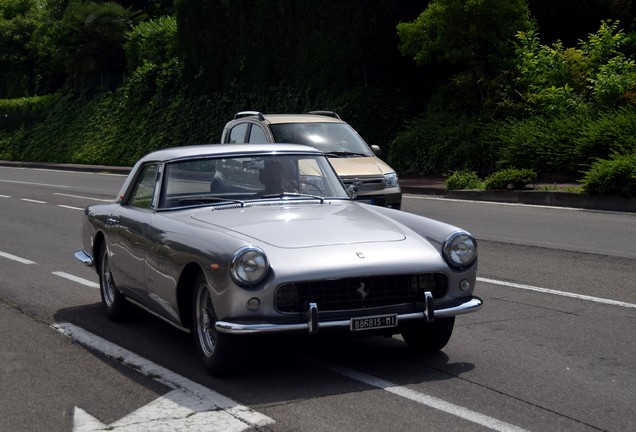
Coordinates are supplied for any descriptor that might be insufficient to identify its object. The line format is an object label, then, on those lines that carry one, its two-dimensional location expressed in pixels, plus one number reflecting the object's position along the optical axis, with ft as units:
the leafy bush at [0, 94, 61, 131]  181.88
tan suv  51.31
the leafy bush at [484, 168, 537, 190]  68.49
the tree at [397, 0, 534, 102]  83.51
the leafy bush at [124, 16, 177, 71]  153.79
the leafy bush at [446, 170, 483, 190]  73.72
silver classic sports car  21.09
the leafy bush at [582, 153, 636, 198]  59.61
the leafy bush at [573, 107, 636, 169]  69.05
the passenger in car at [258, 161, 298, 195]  26.53
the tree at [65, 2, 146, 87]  166.61
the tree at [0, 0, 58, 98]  203.51
